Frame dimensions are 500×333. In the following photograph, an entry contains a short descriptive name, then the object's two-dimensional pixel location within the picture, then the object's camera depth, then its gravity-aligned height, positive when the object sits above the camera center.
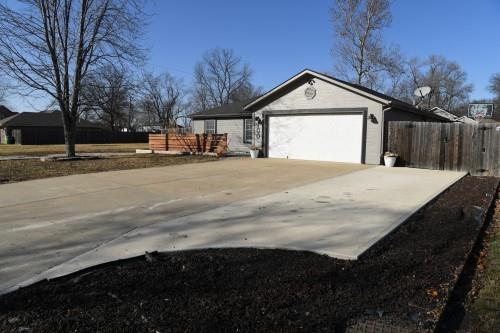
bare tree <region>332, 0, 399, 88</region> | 29.27 +8.53
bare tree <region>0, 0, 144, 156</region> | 16.64 +4.16
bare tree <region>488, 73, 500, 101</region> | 66.19 +10.35
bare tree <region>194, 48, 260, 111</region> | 63.84 +8.82
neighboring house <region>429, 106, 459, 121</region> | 38.69 +3.35
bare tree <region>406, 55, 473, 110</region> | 63.22 +10.39
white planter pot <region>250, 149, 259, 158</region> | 19.16 -0.59
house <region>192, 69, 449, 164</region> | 15.69 +1.12
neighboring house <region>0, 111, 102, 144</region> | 41.91 +1.39
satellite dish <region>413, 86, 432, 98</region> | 20.45 +2.89
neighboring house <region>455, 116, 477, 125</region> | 44.45 +3.05
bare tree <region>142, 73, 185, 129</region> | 63.69 +5.85
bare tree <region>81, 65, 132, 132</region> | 18.89 +2.79
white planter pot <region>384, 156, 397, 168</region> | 14.76 -0.69
